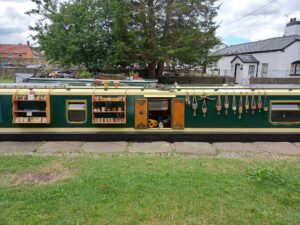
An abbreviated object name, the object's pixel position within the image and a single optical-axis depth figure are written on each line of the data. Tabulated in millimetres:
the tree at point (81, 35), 15719
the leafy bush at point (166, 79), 19236
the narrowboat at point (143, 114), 7176
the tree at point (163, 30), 16188
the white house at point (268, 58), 22984
